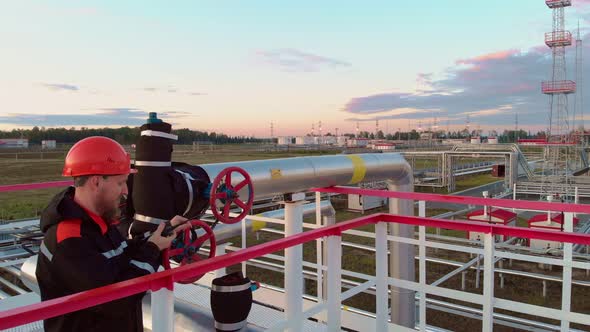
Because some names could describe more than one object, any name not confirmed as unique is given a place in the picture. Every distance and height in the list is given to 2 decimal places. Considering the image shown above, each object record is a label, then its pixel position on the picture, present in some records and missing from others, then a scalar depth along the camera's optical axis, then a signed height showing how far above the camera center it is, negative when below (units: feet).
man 5.25 -1.33
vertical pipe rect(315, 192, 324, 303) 15.38 -3.91
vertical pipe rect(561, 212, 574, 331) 9.20 -3.47
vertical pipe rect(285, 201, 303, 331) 7.69 -3.01
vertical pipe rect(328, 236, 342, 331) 7.99 -2.62
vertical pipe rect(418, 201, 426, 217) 14.12 -2.23
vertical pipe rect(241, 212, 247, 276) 16.63 -3.47
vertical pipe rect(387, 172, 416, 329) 15.21 -4.54
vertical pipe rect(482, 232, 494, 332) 8.00 -2.68
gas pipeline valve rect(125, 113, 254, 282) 7.88 -0.98
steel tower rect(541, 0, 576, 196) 69.86 +7.03
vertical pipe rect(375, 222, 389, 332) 9.07 -2.86
